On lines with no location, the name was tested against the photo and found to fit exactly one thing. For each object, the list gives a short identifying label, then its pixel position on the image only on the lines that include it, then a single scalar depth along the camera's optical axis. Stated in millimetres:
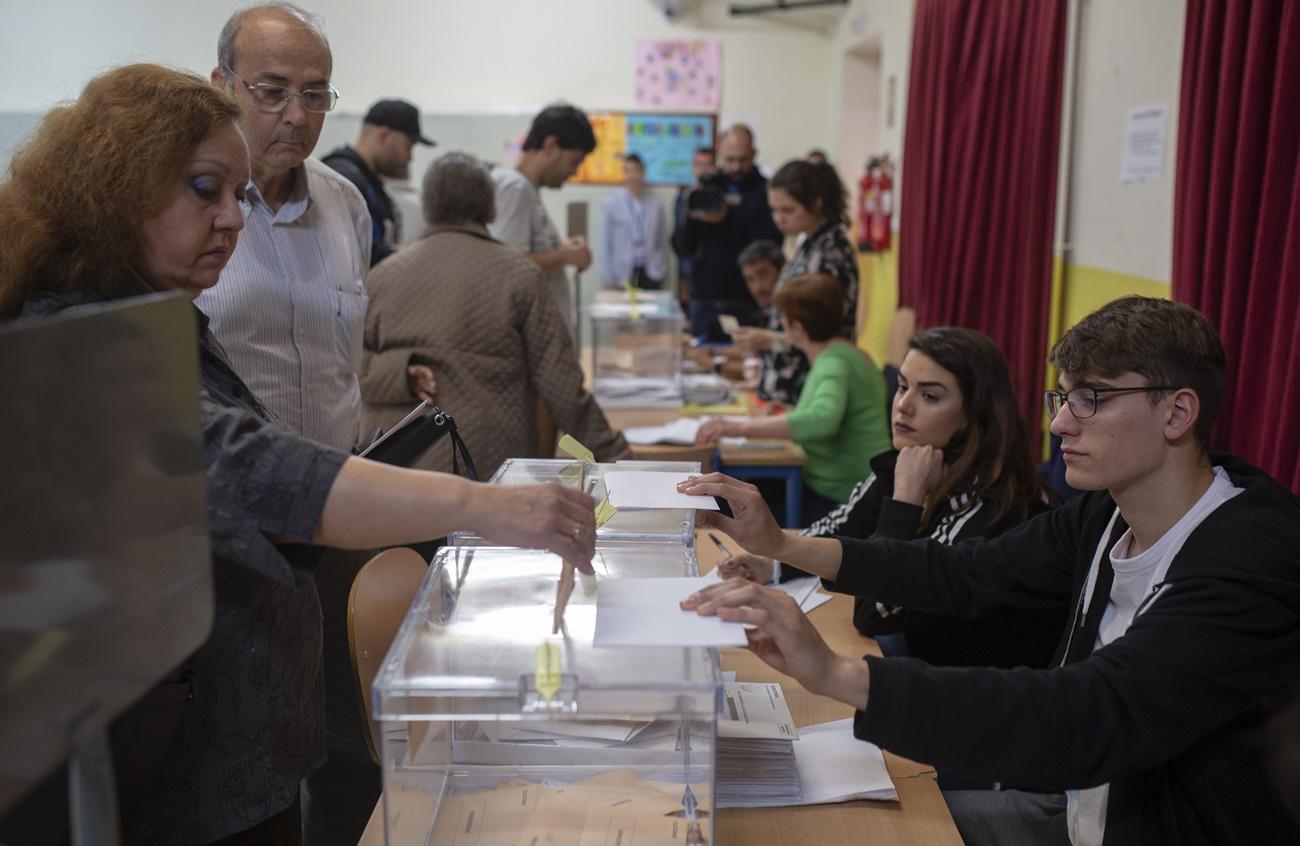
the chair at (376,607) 1508
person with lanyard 8703
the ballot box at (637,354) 4094
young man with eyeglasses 1181
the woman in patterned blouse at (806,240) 4031
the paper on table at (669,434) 3461
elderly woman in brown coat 2895
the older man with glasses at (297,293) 1933
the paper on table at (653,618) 1087
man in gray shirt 3875
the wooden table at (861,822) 1312
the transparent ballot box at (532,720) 1028
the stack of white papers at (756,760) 1389
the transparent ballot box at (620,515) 1494
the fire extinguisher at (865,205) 7109
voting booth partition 688
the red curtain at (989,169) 3977
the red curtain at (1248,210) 2221
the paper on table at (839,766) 1399
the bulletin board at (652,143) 8695
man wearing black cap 4304
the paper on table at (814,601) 2195
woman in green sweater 3322
